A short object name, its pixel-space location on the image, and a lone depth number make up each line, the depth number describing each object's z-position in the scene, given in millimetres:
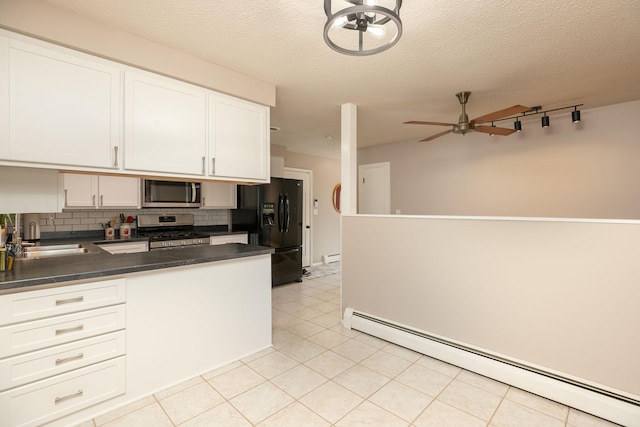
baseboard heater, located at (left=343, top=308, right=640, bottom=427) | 1802
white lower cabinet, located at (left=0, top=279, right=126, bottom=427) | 1530
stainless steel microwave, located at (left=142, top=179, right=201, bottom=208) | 3826
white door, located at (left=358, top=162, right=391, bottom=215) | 5574
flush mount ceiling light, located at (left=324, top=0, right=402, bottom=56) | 1217
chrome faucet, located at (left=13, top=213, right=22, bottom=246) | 2204
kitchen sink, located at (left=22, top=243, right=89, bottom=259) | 2602
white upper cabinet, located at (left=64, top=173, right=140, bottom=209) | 3344
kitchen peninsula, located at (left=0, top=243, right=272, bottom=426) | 1564
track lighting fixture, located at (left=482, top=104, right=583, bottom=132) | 3410
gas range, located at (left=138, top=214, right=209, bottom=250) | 3766
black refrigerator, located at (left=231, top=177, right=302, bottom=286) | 4617
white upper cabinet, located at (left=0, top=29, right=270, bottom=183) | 1744
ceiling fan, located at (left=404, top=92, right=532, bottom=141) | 2762
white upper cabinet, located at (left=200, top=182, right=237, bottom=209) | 4422
